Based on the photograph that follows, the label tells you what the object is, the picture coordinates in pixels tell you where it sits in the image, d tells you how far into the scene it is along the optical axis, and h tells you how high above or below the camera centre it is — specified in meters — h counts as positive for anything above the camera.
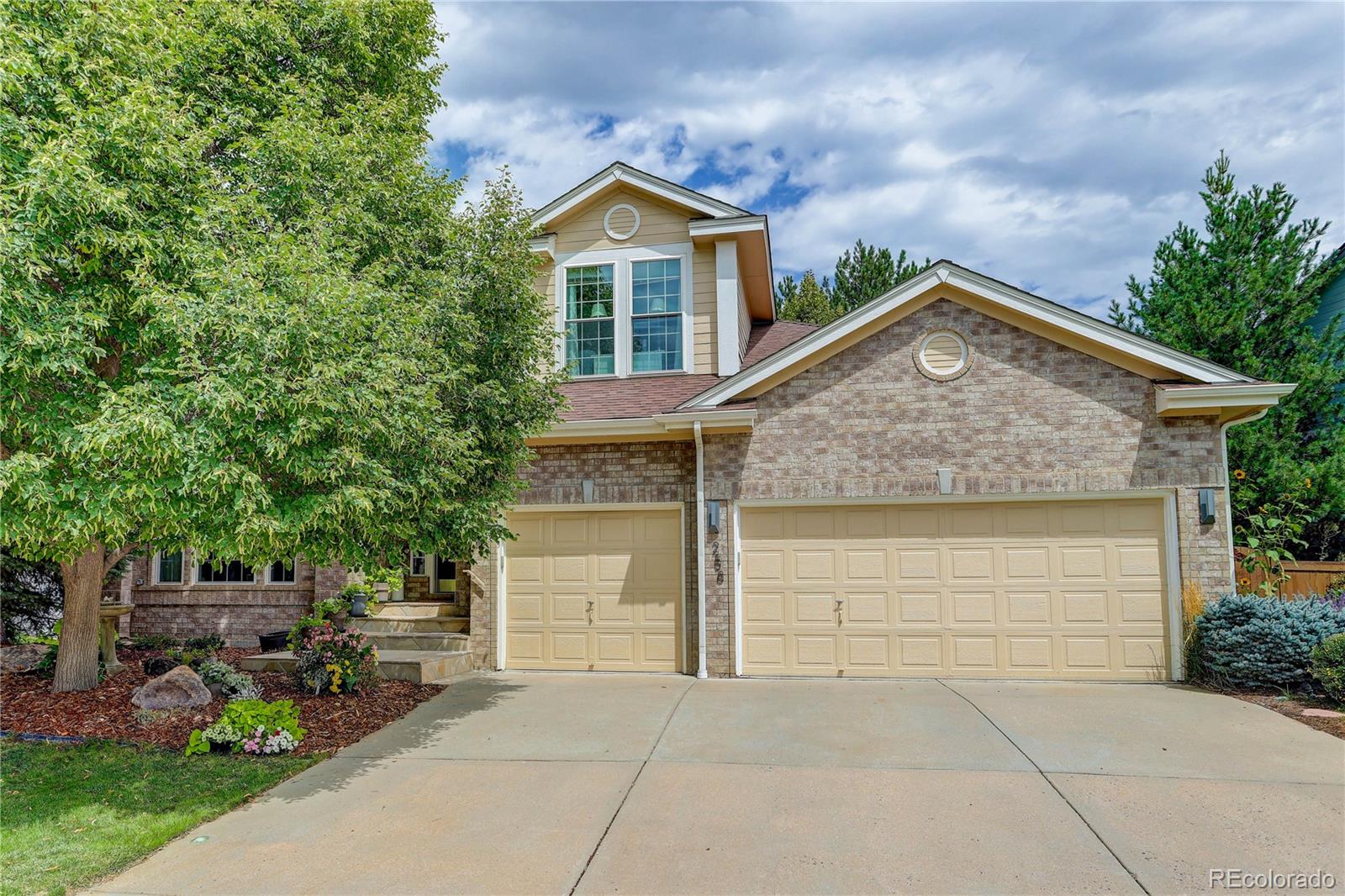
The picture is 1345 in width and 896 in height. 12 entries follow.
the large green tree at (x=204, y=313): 4.73 +1.42
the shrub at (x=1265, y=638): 8.19 -1.30
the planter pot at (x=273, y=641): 11.38 -1.73
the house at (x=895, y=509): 9.13 +0.13
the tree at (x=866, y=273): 21.31 +6.81
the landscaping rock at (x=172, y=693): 7.61 -1.66
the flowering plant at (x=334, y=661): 8.55 -1.54
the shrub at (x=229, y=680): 8.16 -1.66
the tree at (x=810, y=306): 22.16 +6.21
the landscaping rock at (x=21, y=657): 9.31 -1.60
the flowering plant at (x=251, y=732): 6.62 -1.80
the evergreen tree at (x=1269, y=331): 11.93 +2.98
